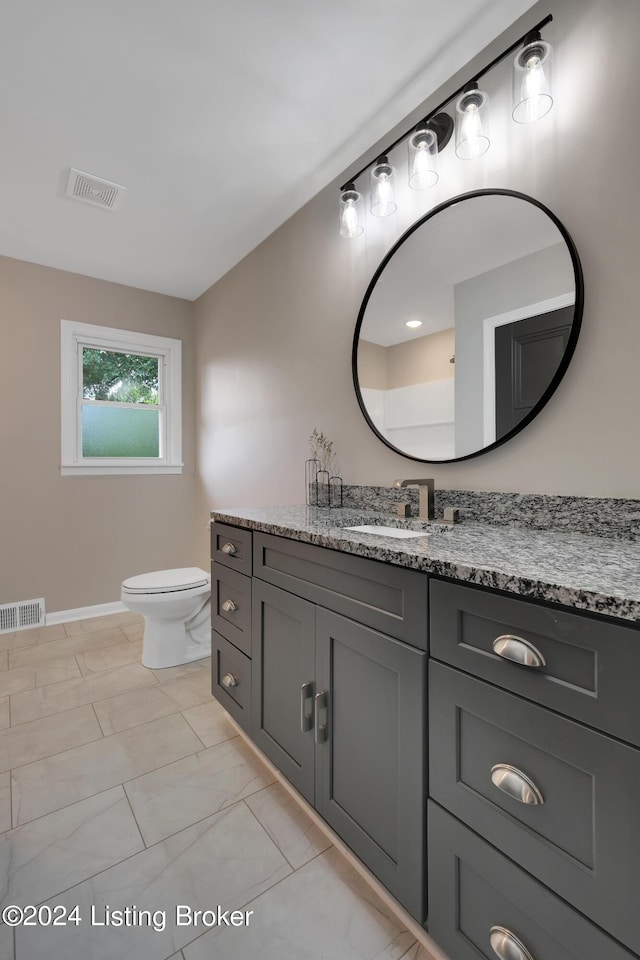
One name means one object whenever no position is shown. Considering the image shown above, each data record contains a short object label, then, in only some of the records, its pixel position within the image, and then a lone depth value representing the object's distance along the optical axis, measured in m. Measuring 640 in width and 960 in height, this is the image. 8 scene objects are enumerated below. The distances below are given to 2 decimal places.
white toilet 2.34
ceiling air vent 2.19
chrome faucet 1.62
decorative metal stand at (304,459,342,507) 2.12
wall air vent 2.99
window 3.26
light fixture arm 1.29
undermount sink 1.41
